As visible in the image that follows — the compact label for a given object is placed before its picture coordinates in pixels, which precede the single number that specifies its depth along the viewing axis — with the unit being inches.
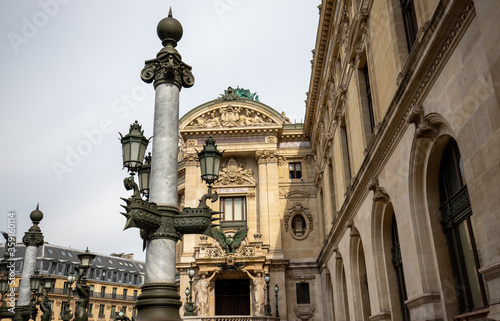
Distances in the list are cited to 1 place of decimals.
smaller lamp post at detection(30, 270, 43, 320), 721.6
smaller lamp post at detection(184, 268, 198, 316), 1031.6
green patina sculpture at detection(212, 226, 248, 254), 1353.3
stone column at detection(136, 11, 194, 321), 319.6
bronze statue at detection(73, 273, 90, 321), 491.1
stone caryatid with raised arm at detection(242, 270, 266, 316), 1278.3
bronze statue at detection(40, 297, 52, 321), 656.7
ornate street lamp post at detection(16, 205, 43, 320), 749.9
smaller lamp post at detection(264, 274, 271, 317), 1135.6
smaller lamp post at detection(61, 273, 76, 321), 609.1
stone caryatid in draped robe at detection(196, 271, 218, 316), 1284.4
